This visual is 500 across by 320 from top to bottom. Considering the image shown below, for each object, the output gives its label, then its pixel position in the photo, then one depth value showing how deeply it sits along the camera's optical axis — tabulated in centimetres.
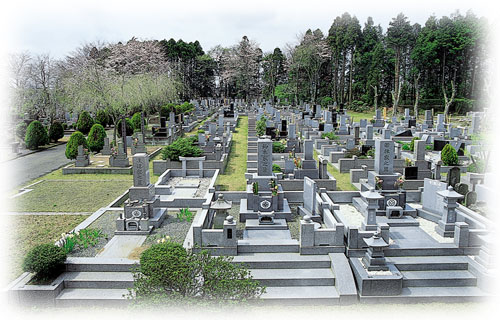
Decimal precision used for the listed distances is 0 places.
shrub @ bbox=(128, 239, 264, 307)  623
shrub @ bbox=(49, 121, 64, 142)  3041
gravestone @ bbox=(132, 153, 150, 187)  1274
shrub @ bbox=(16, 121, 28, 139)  3048
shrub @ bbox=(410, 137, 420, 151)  2302
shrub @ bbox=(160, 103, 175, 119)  4333
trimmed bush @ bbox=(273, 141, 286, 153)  2192
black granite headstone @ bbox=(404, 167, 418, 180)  1622
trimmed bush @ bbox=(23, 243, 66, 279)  868
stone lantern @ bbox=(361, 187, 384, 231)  1060
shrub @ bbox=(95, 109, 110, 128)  3811
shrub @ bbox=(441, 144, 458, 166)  1916
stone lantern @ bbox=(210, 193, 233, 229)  1112
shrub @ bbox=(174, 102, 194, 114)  4419
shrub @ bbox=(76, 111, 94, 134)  3484
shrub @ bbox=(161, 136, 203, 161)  1980
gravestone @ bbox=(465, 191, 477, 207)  1330
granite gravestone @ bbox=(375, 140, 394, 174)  1427
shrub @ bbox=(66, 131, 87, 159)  2217
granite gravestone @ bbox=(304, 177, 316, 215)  1282
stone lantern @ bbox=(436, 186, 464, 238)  1121
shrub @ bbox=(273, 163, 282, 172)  1688
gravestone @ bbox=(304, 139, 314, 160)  1704
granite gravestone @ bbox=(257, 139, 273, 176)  1347
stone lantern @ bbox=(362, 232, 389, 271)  880
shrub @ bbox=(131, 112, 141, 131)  3394
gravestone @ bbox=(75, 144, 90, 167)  2094
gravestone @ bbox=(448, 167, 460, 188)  1445
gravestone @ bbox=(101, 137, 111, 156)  2437
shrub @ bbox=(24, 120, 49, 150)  2736
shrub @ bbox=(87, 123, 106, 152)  2502
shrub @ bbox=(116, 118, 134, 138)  3219
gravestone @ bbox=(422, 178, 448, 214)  1249
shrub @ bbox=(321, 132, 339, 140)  2680
